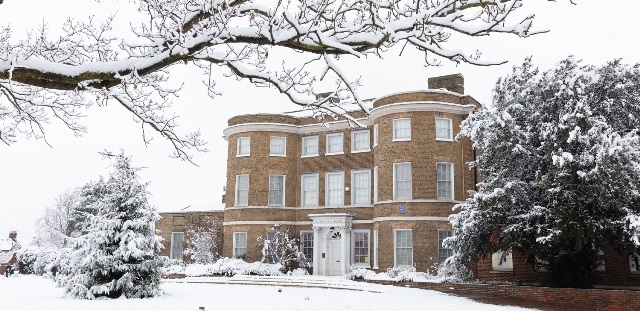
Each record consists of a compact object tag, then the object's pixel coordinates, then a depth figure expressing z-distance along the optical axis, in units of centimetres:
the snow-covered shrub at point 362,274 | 2673
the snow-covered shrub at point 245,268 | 3003
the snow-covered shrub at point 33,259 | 3966
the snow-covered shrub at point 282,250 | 3095
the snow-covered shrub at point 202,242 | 3484
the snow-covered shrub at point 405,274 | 2453
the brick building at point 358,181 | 2747
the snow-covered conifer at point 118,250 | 1795
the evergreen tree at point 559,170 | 1686
